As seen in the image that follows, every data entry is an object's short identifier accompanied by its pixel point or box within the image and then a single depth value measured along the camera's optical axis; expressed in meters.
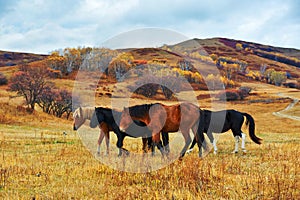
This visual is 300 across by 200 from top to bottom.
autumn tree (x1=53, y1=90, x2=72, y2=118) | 42.72
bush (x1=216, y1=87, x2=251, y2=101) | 79.76
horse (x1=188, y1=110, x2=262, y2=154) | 11.69
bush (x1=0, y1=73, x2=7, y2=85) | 75.01
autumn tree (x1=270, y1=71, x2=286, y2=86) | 134.00
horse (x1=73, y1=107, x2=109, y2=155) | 11.97
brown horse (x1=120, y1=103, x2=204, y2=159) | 9.98
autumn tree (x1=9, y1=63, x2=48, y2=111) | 42.97
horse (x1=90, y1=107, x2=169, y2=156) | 10.44
